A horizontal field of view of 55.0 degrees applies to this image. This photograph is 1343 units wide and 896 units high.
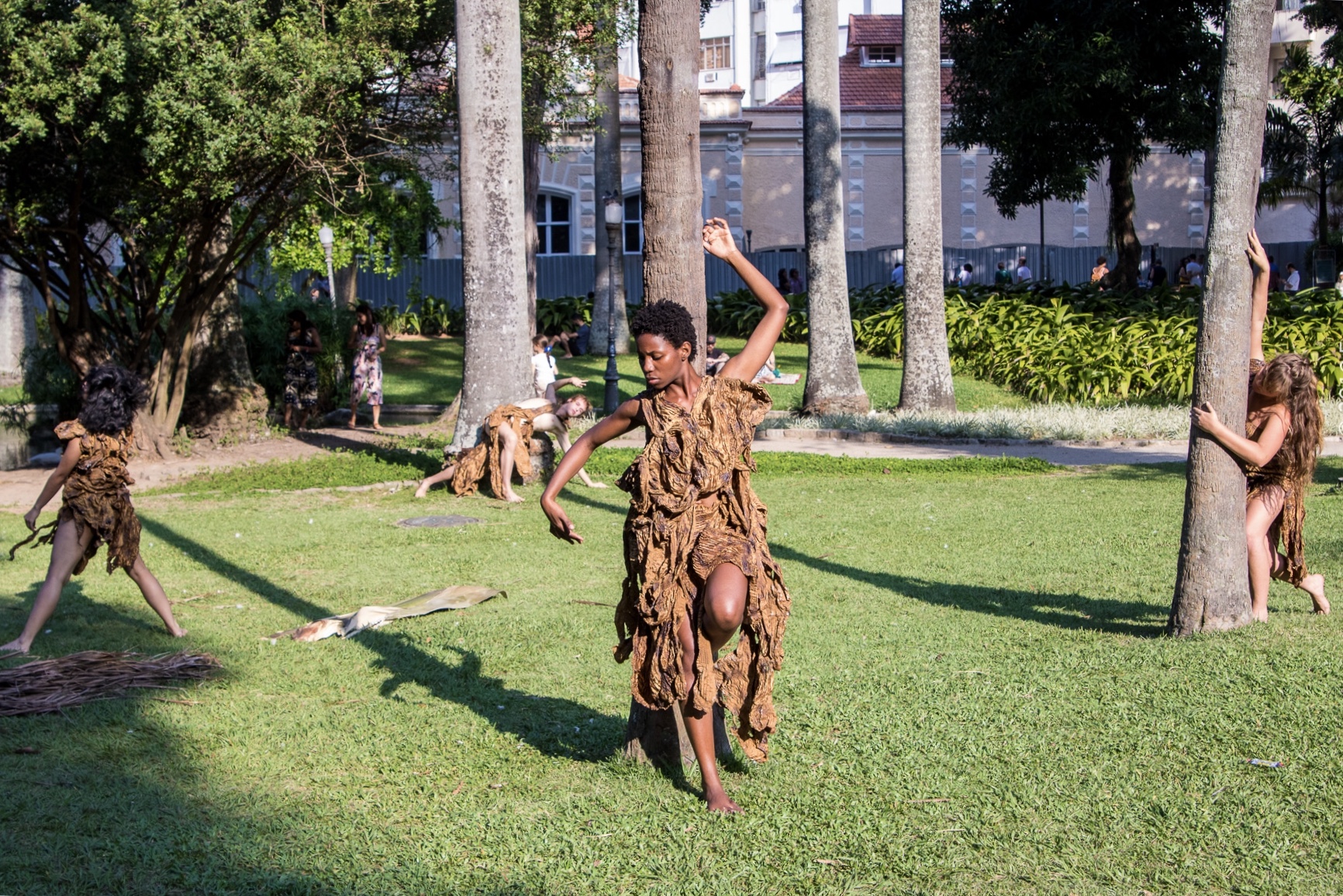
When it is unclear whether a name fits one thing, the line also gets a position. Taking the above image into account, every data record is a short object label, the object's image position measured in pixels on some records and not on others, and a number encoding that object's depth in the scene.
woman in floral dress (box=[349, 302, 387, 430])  17.25
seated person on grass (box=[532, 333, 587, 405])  15.95
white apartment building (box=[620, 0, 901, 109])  52.22
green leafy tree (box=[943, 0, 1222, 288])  22.84
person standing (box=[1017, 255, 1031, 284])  34.50
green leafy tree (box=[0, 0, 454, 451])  11.28
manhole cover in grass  10.61
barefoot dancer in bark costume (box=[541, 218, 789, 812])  4.26
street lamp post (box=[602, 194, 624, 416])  19.16
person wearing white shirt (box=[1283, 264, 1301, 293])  29.91
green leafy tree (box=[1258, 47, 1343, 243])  30.47
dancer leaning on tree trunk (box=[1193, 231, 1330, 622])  6.20
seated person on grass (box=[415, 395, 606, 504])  11.97
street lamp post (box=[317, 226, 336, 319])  20.44
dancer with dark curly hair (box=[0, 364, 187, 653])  6.67
